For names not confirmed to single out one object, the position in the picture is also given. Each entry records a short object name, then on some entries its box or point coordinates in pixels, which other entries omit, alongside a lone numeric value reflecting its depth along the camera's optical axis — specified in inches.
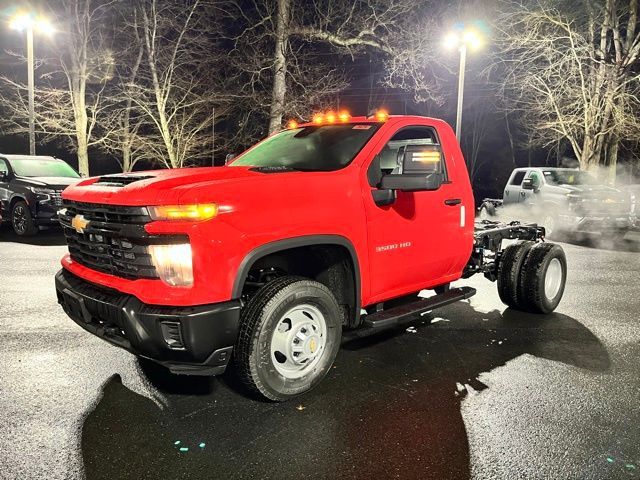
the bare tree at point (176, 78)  874.8
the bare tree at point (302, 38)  754.2
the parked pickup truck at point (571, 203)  506.9
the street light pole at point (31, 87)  692.7
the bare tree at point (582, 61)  788.0
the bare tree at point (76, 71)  886.4
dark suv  459.5
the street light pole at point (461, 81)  661.3
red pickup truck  125.2
